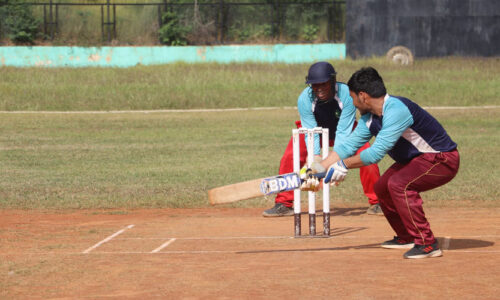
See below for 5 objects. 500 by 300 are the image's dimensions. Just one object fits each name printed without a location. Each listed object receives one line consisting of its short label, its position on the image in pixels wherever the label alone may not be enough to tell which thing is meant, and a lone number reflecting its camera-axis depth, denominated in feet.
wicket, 59.46
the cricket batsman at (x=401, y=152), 50.80
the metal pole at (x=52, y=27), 274.17
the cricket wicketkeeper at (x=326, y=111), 64.89
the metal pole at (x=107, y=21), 276.14
